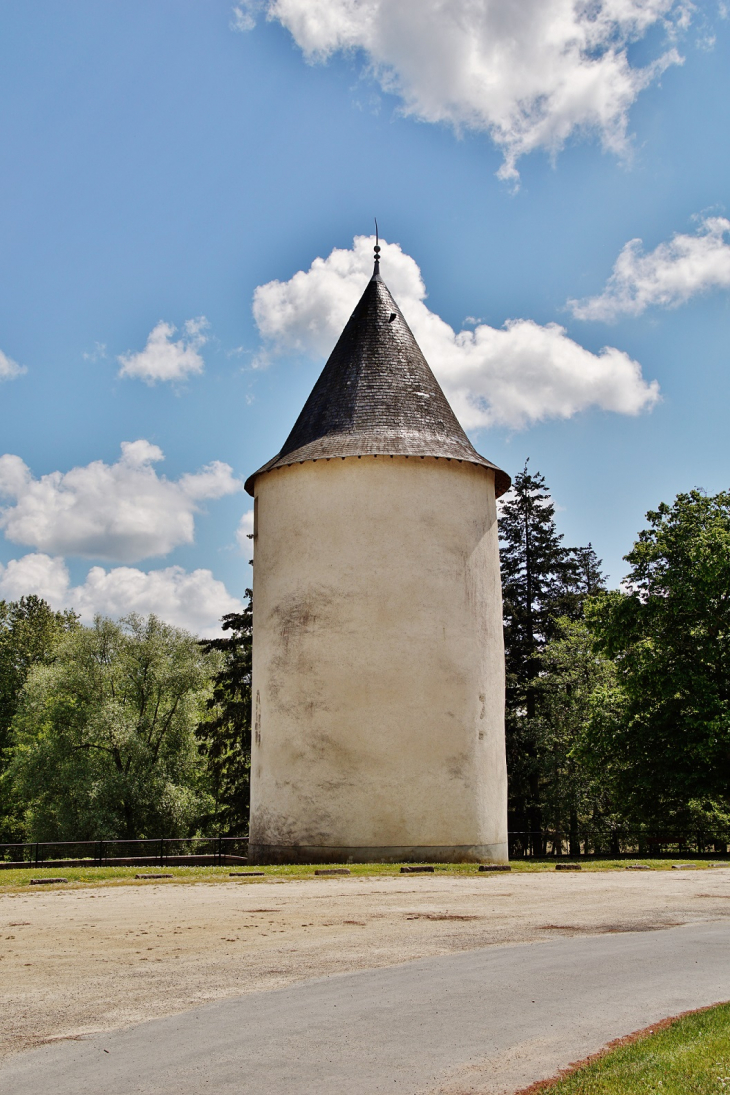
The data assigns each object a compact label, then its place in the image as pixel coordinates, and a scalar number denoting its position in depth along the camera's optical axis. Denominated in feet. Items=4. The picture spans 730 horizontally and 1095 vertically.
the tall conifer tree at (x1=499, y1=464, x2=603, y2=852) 128.77
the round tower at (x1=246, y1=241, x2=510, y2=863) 72.49
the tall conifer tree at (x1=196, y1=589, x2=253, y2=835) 121.39
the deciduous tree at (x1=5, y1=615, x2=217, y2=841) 136.98
